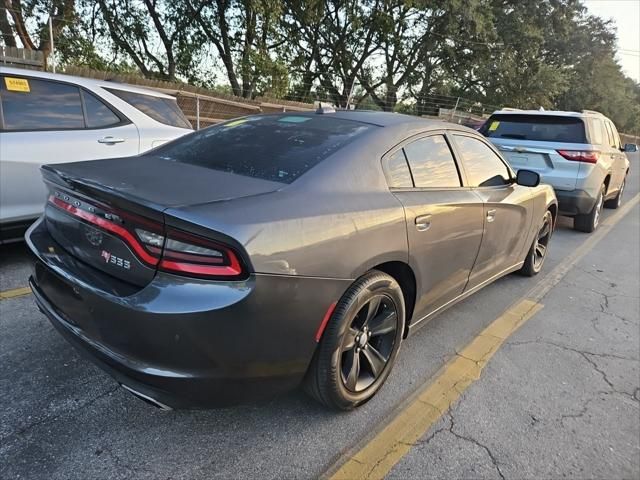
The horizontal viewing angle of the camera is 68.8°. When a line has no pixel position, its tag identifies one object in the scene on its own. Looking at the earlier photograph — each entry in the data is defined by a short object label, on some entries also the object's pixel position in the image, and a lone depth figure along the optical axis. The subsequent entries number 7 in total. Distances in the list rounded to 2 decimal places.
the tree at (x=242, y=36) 16.62
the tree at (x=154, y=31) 17.34
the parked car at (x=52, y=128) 3.83
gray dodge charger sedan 1.79
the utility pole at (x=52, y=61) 8.40
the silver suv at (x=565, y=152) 6.65
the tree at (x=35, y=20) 12.44
